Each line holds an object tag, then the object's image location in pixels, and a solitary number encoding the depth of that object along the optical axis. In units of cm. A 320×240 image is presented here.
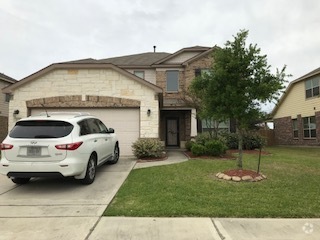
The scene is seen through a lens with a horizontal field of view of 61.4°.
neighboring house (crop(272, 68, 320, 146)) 2084
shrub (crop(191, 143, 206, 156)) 1278
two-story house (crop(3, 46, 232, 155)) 1273
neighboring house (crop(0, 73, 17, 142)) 2072
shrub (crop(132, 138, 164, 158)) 1168
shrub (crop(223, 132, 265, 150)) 1617
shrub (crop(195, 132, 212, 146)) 1428
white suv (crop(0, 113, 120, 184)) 645
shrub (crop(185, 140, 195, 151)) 1551
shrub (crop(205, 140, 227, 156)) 1263
